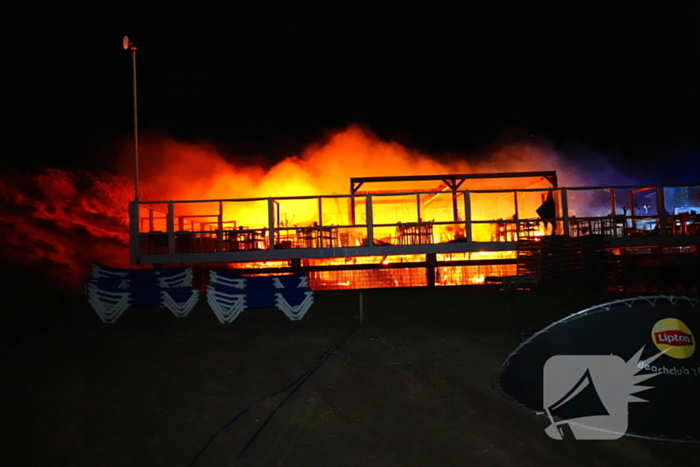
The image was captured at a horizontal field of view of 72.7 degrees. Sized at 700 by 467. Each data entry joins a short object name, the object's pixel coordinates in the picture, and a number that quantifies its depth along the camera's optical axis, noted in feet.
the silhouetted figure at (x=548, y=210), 48.14
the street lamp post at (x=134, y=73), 46.50
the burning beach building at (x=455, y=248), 39.47
